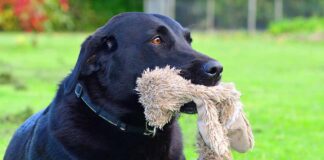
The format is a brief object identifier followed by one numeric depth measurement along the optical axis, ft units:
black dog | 15.01
